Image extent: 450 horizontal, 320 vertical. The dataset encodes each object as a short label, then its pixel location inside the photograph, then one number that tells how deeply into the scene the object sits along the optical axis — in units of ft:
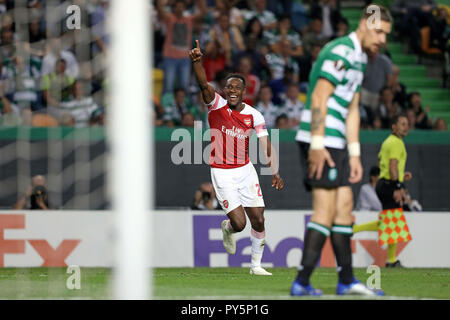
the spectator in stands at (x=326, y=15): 66.28
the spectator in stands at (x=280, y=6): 66.80
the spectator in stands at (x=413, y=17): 69.00
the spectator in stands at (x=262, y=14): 65.05
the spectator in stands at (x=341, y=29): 65.67
